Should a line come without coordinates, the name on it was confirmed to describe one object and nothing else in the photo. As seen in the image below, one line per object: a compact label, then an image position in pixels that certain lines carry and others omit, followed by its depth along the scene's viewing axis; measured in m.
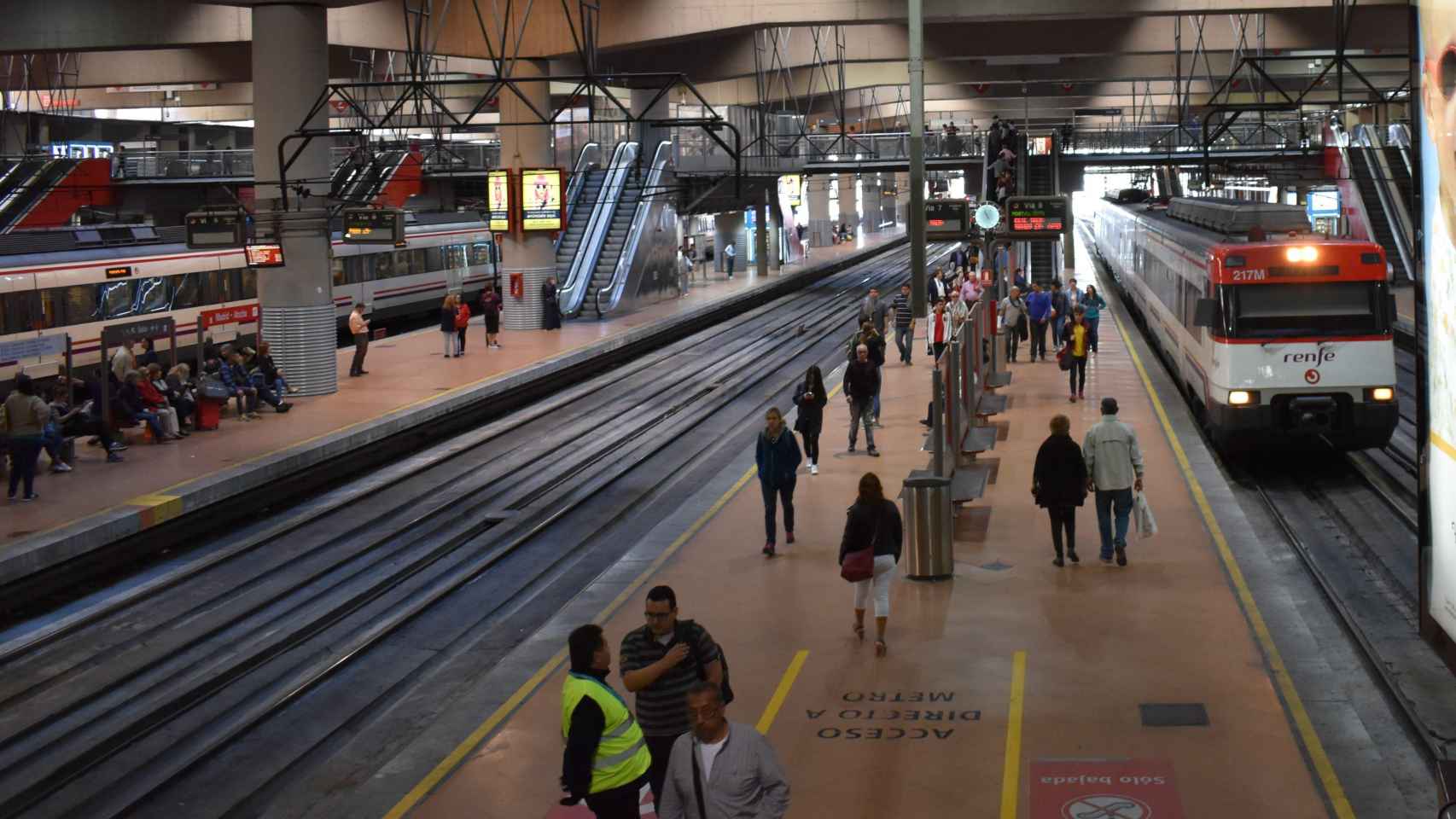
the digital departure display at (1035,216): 31.56
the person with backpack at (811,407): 18.91
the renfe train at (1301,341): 18.19
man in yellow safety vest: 6.87
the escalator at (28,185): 43.84
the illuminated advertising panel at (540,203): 38.09
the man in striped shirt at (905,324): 31.67
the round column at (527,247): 40.62
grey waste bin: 14.20
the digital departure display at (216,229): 26.98
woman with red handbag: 11.88
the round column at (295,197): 28.92
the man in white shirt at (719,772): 6.12
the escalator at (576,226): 46.40
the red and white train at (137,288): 28.45
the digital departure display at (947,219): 30.55
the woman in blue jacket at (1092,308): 28.03
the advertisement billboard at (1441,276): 5.26
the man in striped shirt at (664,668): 7.67
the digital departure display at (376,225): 28.94
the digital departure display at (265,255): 27.92
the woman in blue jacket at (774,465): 15.61
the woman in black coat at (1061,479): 14.33
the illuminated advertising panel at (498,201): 39.84
